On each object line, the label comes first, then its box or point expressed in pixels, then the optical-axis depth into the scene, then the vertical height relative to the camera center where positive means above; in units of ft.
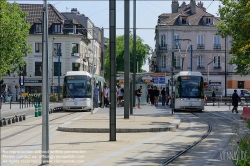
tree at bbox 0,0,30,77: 149.59 +13.63
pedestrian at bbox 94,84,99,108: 137.90 -2.00
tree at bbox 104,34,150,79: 356.79 +21.64
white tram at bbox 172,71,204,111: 128.47 -1.38
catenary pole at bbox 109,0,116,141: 56.18 +0.90
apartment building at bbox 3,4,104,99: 265.13 +17.85
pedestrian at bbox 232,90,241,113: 122.71 -2.85
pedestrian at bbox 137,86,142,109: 130.70 -1.42
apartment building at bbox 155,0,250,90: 272.92 +18.36
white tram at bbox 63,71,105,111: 127.65 -1.41
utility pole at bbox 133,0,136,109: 108.19 +9.46
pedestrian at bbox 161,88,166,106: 159.68 -2.77
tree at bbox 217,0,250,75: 118.99 +14.18
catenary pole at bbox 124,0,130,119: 88.02 +4.48
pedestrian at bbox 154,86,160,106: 157.94 -2.60
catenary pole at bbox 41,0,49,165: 39.34 -0.09
